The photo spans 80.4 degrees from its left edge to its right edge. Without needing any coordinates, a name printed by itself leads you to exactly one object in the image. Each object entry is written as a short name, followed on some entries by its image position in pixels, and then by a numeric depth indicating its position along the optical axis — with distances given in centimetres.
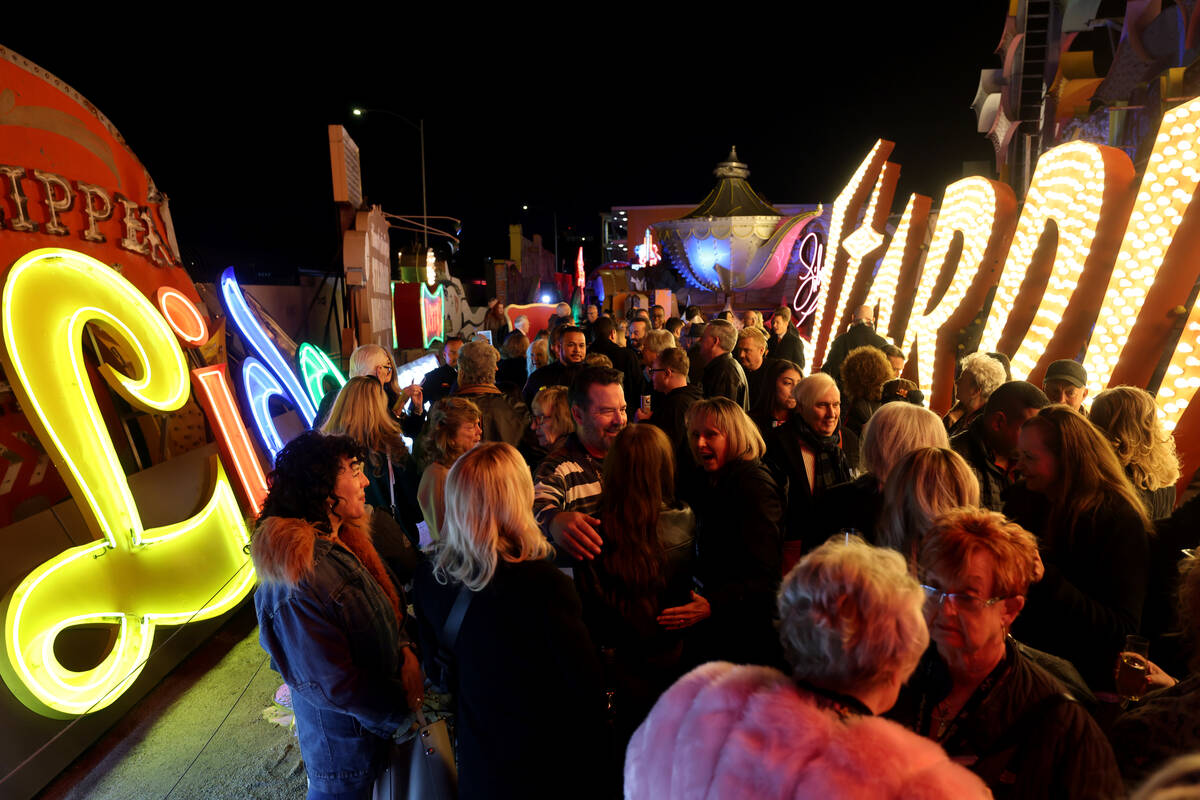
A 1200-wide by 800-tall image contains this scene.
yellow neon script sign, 328
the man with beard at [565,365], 608
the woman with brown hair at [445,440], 364
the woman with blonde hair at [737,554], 285
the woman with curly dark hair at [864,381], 505
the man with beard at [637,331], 1052
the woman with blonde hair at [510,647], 215
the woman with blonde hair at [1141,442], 313
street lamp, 1331
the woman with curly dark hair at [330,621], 234
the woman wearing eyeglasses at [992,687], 150
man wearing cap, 427
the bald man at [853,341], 771
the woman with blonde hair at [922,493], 245
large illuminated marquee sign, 453
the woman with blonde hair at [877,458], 303
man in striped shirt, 306
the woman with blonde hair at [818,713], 118
